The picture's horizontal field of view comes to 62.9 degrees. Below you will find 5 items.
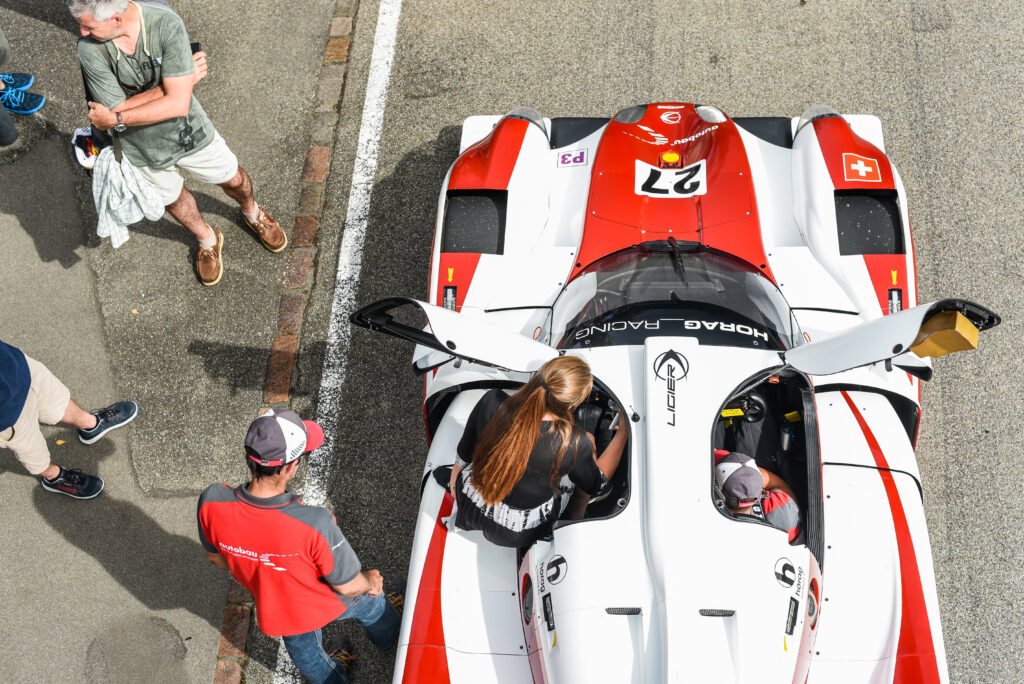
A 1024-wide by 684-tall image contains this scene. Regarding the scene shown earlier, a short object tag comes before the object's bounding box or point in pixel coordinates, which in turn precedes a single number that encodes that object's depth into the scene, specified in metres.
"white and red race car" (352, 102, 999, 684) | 2.90
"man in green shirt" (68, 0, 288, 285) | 3.96
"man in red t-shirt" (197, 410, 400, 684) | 2.93
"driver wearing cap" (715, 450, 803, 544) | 3.10
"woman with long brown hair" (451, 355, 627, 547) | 2.85
